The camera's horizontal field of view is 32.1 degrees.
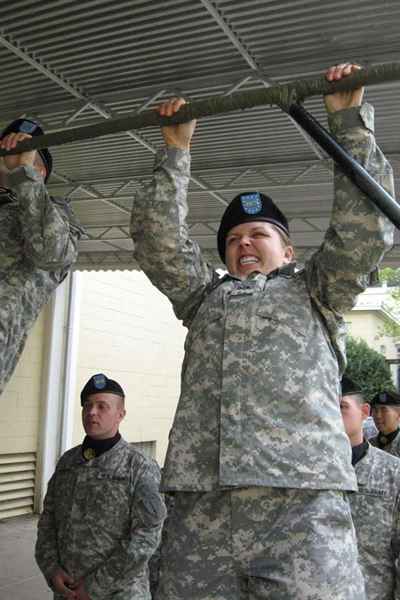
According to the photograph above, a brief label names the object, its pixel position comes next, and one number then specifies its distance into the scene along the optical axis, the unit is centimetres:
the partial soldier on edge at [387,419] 607
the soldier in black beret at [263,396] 182
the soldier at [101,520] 378
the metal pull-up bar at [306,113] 187
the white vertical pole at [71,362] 1091
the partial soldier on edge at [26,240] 245
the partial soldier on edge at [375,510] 329
